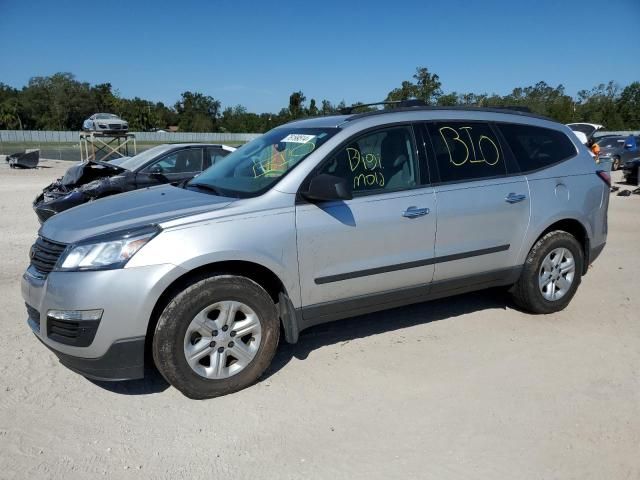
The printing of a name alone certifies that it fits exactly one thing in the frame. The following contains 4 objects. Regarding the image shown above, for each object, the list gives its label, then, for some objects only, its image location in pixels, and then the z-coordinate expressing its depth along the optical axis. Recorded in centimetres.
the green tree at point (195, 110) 8569
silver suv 319
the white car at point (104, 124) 2303
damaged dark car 823
